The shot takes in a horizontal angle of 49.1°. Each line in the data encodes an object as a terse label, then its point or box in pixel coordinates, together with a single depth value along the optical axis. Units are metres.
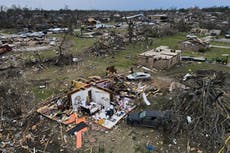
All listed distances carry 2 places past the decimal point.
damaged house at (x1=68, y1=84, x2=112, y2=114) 12.93
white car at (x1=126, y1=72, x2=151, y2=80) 17.28
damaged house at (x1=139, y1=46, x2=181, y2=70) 19.83
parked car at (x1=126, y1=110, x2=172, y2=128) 11.01
